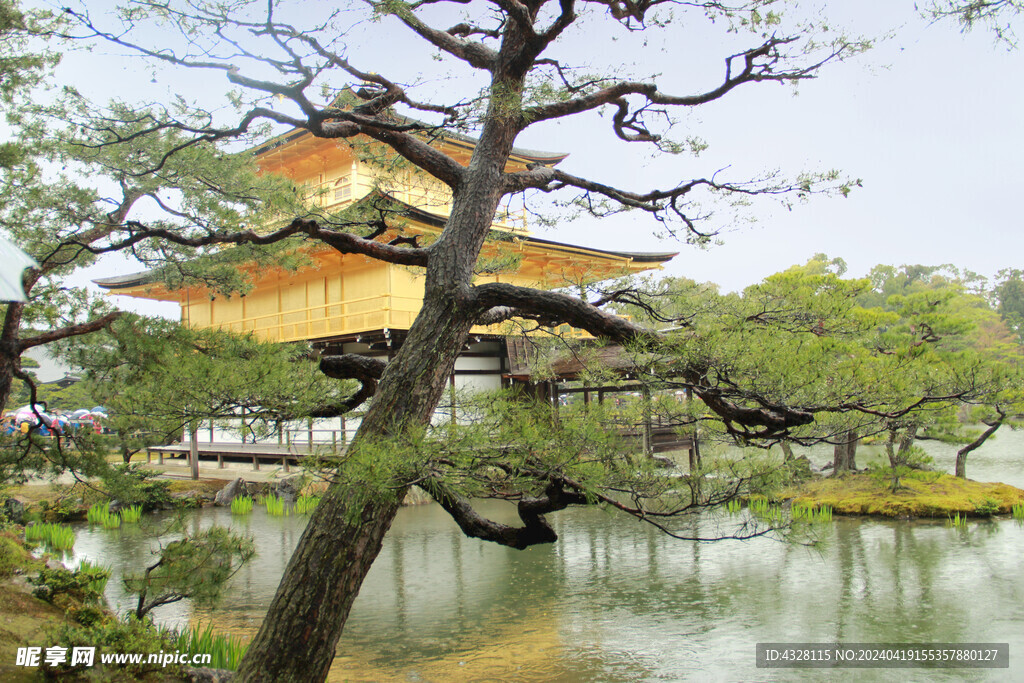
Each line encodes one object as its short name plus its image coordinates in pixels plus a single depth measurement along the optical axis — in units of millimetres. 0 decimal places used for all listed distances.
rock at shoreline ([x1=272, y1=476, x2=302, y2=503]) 9953
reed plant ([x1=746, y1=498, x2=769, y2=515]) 7763
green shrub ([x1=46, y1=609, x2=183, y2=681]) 3145
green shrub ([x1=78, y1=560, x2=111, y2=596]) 4641
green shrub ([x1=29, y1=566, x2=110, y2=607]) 4406
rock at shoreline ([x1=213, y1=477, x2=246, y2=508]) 10445
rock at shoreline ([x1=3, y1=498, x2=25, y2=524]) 8127
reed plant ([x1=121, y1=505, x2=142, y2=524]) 8625
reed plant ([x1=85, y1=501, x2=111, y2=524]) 8432
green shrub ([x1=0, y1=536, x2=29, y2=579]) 4754
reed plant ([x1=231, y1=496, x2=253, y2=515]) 9373
